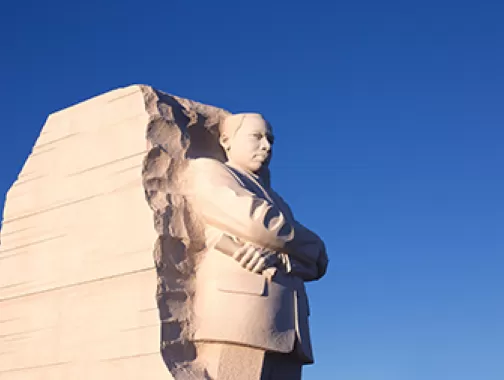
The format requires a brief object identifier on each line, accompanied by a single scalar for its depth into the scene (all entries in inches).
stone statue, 254.7
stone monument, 255.1
